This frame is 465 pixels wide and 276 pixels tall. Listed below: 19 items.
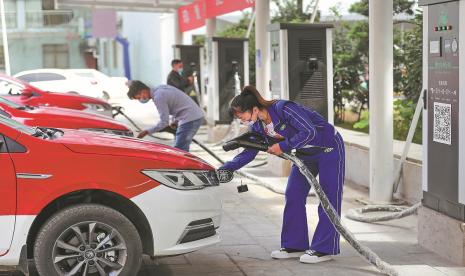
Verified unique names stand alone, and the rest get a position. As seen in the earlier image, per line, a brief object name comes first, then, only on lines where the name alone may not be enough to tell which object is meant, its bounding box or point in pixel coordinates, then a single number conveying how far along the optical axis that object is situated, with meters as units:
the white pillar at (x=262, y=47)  14.07
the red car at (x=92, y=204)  5.54
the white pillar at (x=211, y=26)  20.06
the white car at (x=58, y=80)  29.73
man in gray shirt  10.53
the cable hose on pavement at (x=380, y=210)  8.25
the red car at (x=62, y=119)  9.90
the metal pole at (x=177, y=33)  24.12
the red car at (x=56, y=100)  14.38
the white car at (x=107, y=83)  33.81
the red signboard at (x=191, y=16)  20.47
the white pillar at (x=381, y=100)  9.65
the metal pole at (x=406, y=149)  9.27
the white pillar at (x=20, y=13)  50.50
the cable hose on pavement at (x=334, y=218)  6.47
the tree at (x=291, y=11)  20.38
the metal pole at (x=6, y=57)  24.71
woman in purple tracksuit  6.61
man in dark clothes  16.64
